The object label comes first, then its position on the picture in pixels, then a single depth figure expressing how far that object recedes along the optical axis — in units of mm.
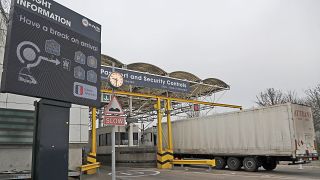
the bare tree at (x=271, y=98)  46219
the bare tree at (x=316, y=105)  40531
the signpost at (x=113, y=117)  7008
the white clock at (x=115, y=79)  7982
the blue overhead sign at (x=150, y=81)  21111
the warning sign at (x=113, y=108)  7184
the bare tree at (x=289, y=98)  46266
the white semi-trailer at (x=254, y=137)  15305
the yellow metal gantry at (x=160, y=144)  20272
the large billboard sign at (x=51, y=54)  5879
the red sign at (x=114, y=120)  6996
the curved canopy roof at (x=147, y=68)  23844
